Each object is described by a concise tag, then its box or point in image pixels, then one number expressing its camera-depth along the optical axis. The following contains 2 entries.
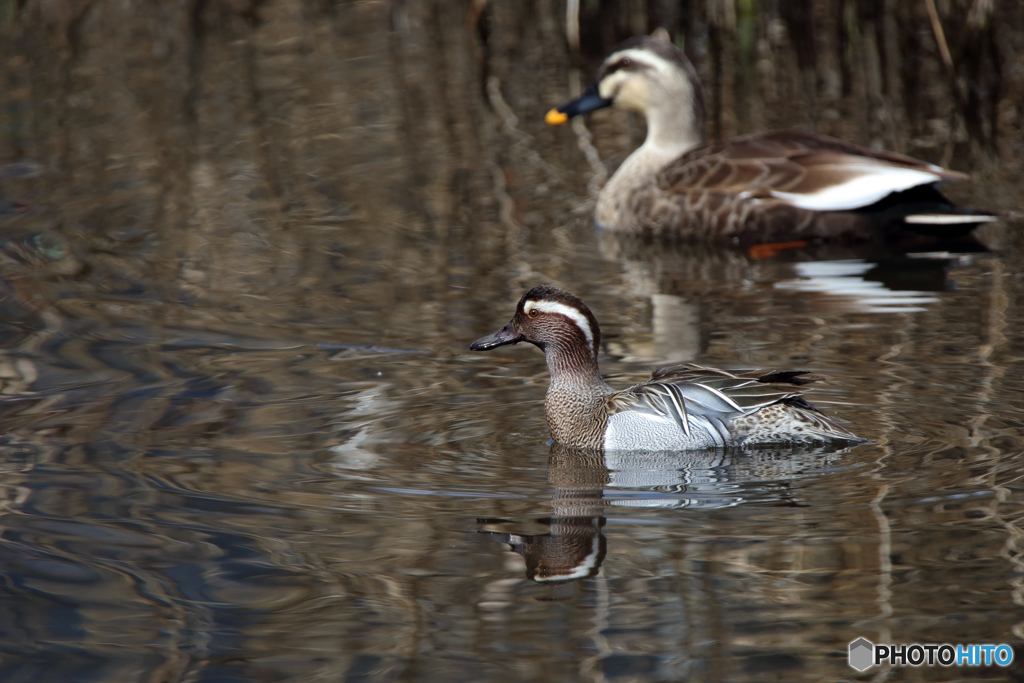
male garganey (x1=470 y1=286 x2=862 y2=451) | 11.45
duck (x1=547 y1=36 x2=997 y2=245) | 17.98
